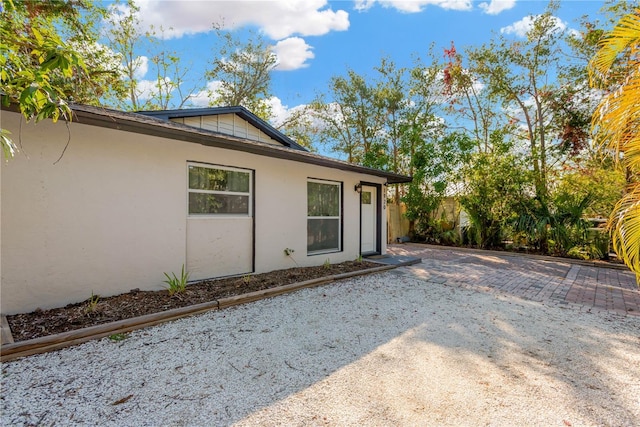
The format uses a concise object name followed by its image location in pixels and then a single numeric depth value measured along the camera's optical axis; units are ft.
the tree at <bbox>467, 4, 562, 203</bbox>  34.65
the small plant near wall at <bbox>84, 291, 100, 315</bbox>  12.33
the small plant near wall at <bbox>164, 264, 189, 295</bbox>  15.02
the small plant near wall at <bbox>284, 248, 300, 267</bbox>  21.95
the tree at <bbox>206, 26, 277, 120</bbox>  56.08
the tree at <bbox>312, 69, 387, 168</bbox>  49.16
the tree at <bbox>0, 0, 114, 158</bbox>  6.83
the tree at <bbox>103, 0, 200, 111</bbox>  46.93
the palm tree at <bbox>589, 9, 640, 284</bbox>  8.89
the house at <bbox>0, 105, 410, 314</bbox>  12.25
